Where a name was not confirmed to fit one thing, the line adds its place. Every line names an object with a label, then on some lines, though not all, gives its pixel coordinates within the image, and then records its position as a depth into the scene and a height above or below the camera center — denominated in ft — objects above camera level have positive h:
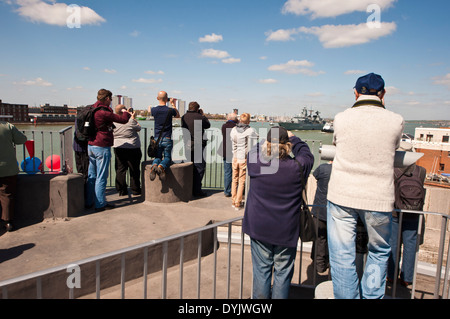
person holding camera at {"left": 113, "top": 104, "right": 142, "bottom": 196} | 20.41 -2.14
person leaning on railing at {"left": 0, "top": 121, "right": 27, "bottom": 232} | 14.24 -2.35
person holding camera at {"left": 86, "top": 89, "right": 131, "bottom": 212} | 16.66 -1.53
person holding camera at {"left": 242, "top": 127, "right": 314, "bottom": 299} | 8.62 -2.22
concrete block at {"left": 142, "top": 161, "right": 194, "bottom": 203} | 19.43 -3.94
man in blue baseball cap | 7.77 -1.46
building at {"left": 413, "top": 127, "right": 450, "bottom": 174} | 203.41 -10.92
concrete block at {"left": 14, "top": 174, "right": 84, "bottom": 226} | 15.84 -4.06
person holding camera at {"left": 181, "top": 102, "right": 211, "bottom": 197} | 20.92 -0.78
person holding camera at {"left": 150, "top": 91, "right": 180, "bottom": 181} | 18.56 -0.48
